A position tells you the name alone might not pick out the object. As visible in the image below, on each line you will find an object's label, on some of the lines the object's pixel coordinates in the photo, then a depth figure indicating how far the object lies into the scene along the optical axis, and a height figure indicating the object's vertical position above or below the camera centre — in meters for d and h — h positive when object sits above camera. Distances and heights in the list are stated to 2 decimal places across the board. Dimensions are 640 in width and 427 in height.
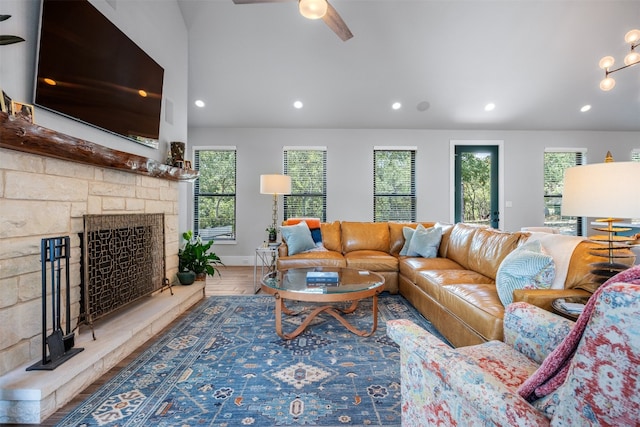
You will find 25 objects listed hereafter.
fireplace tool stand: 1.63 -0.61
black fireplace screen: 2.09 -0.36
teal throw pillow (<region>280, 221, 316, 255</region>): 3.78 -0.27
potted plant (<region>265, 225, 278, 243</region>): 4.43 -0.27
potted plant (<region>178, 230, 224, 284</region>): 3.42 -0.50
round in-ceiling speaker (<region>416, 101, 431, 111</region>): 4.89 +1.87
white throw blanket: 1.95 -0.21
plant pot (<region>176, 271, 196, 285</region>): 3.30 -0.67
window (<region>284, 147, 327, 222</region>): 5.54 +0.68
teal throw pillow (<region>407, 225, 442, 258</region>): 3.63 -0.31
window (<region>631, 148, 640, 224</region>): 5.59 +1.24
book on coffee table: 2.48 -0.52
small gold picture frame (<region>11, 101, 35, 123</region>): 1.58 +0.58
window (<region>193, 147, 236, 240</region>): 5.51 +0.45
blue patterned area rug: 1.50 -1.00
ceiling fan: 2.01 +1.57
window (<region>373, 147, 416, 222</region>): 5.58 +0.62
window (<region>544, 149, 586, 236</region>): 5.57 +0.66
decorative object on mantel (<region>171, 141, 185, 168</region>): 3.30 +0.71
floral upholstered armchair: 0.57 -0.47
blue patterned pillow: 1.87 -0.35
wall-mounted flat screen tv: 1.85 +1.09
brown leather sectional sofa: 1.85 -0.50
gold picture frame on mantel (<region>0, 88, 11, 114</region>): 1.50 +0.59
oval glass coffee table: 2.20 -0.56
